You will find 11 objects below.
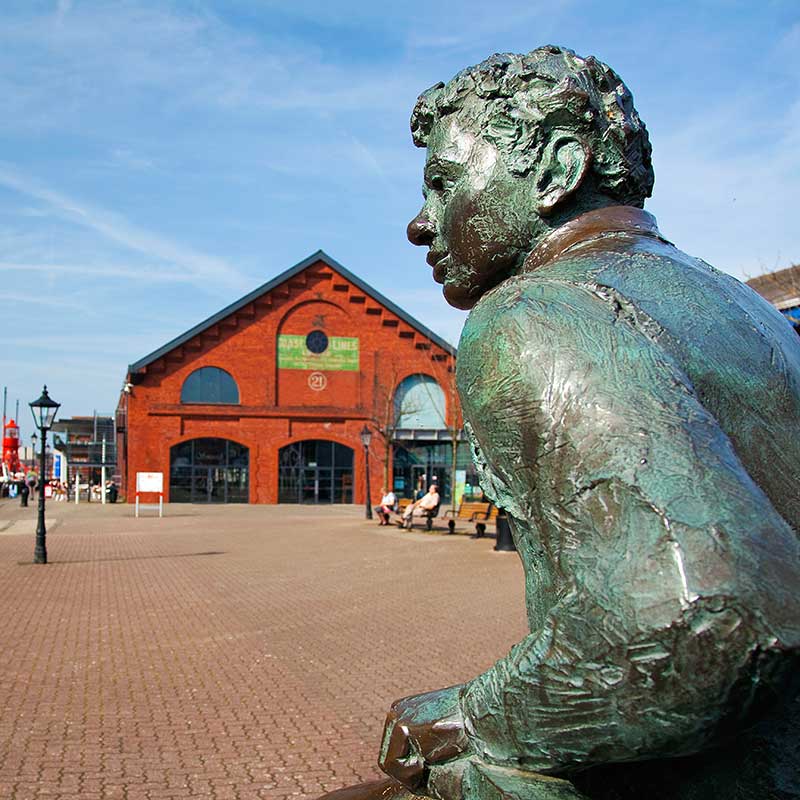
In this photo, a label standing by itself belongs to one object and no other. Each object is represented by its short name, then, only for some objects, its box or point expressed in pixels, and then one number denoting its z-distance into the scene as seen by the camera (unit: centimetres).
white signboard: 3372
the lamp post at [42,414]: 1770
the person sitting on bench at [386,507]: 2725
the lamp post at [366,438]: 2936
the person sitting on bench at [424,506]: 2445
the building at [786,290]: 1806
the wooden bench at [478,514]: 2234
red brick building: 4197
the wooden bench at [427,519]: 2438
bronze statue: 75
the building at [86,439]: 6144
